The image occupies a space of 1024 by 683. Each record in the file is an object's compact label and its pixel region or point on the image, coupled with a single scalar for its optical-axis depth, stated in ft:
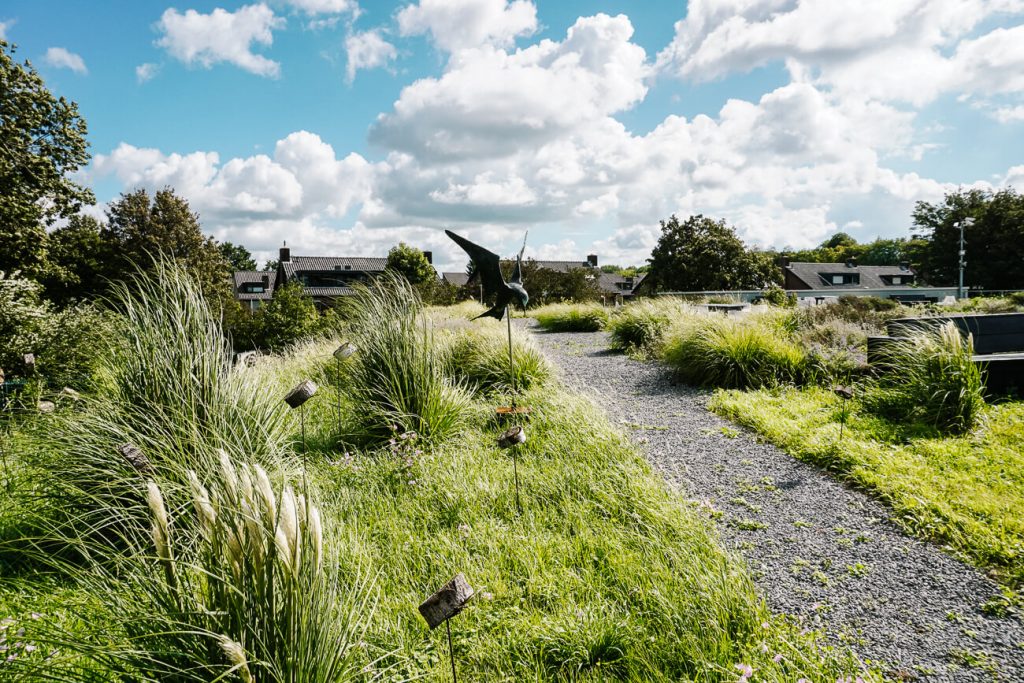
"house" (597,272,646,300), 174.57
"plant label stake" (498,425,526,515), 10.27
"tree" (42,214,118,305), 64.77
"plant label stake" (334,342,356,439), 15.40
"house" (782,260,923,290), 155.33
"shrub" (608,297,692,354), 32.19
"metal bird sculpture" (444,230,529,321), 13.41
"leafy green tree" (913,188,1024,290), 92.02
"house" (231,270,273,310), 164.53
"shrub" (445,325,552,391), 21.75
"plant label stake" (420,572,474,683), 4.55
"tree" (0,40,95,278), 43.27
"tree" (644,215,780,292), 93.76
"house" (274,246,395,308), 137.18
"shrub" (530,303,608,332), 49.46
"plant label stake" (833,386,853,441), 14.85
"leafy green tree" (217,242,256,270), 216.13
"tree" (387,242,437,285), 109.60
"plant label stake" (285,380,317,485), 10.55
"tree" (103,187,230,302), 69.72
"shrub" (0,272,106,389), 21.47
